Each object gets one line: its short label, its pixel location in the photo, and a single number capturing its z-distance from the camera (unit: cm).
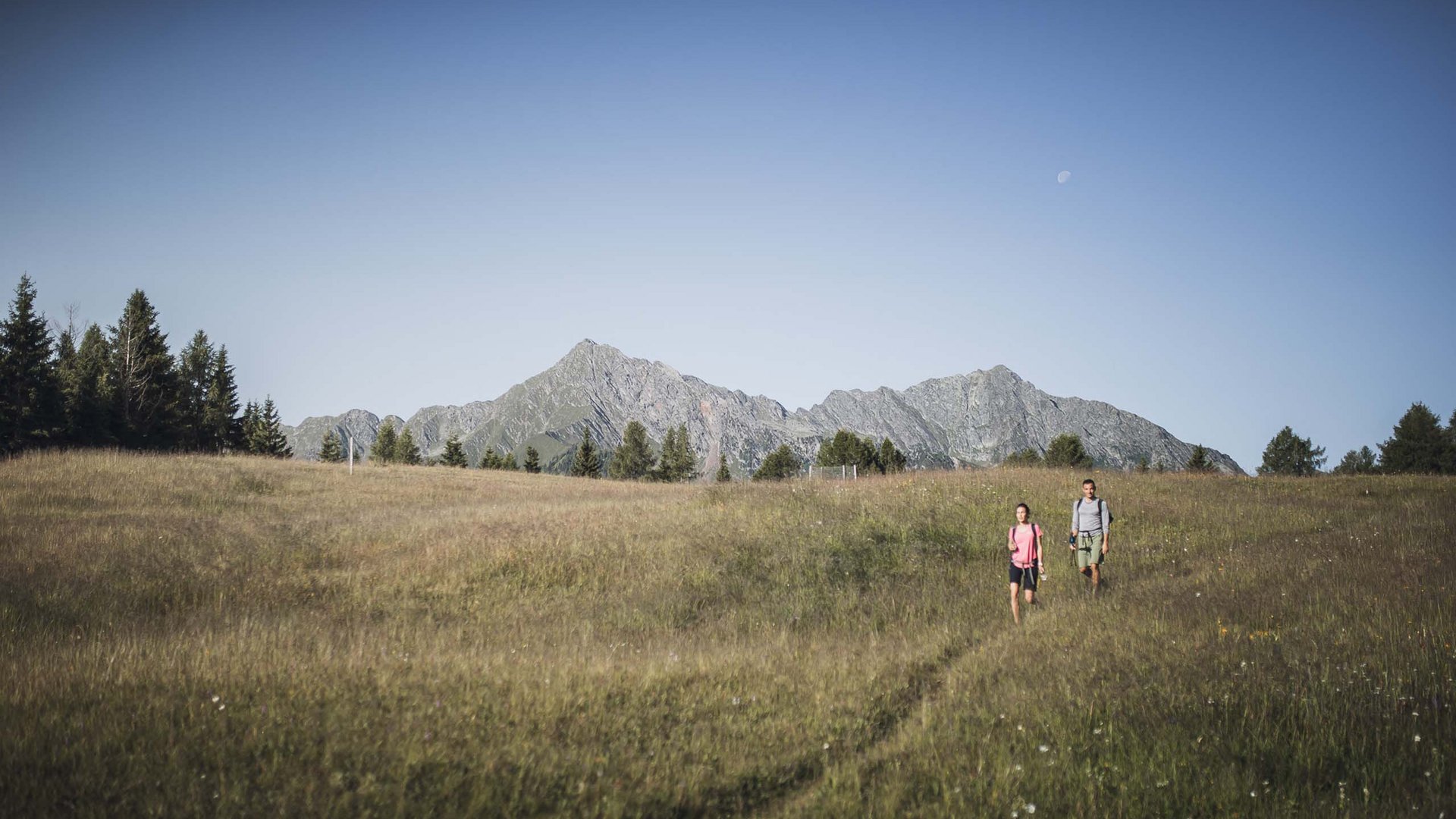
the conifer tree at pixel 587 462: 8681
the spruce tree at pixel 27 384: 4453
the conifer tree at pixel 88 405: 4762
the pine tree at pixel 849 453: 9706
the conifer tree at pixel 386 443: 9706
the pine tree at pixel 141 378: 5231
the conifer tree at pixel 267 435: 7831
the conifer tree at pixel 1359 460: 10976
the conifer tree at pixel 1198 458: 9125
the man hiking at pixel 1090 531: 1406
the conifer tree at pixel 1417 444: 6669
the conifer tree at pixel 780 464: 8119
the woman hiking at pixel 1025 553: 1255
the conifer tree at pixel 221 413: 6819
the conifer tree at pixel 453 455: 8956
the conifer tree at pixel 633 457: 9625
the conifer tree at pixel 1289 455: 9612
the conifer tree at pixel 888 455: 9781
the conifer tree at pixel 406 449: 9750
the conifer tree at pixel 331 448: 7548
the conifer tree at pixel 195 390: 6331
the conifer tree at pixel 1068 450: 8886
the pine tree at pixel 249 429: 7312
